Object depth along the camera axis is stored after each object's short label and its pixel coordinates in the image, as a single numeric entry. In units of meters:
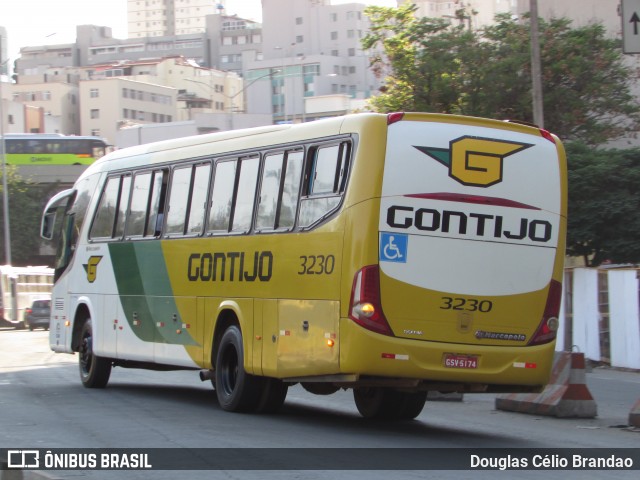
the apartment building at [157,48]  176.38
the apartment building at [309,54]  126.00
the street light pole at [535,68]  25.16
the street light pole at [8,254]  55.66
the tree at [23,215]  88.25
